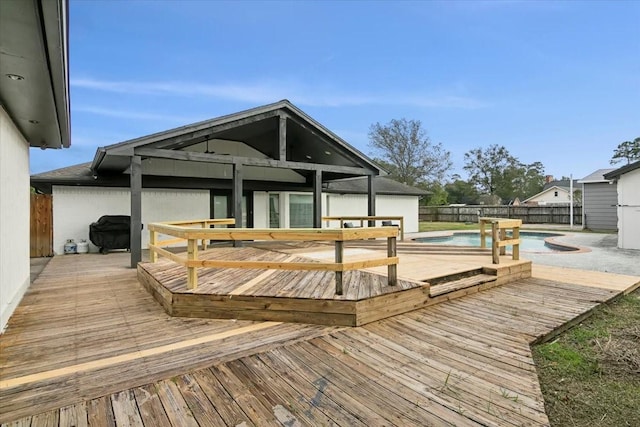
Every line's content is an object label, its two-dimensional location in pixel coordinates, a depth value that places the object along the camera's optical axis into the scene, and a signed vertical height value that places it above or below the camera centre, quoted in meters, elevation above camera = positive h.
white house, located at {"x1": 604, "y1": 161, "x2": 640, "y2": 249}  10.11 +0.14
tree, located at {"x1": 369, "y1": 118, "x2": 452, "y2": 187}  31.31 +5.56
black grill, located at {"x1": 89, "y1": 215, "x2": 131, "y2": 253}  9.18 -0.47
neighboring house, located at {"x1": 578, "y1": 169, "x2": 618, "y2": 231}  17.86 +0.42
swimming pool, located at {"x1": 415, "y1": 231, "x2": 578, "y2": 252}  12.01 -1.24
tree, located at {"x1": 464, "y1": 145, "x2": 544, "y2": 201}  41.00 +5.03
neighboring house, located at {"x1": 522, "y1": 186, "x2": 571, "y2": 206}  39.81 +1.85
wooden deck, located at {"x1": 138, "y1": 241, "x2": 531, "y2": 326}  3.60 -0.93
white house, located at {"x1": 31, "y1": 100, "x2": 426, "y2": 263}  7.63 +1.21
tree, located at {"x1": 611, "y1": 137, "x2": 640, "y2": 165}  36.98 +6.81
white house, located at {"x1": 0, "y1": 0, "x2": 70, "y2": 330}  2.17 +1.26
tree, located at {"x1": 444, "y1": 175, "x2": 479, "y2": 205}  43.53 +2.66
